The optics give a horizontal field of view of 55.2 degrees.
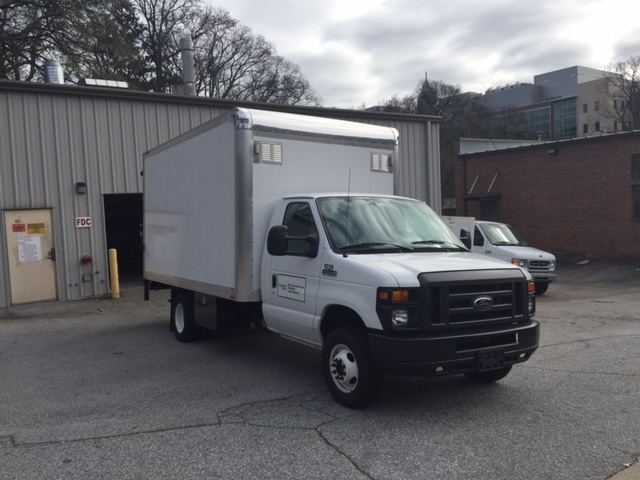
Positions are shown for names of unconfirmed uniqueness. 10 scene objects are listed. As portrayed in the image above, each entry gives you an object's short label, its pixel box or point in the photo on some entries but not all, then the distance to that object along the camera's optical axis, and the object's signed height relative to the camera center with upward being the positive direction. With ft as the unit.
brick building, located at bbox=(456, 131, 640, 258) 76.74 -0.74
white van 49.37 -5.21
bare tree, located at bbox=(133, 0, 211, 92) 128.67 +33.80
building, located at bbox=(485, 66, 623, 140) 276.41 +41.98
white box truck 17.87 -2.34
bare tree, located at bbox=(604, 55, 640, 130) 188.44 +27.69
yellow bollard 50.19 -6.11
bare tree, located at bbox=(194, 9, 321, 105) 140.56 +29.97
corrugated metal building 47.16 +2.57
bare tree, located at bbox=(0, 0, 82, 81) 76.38 +21.82
